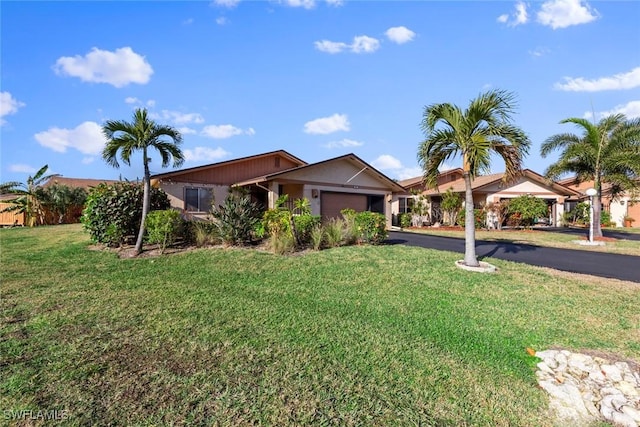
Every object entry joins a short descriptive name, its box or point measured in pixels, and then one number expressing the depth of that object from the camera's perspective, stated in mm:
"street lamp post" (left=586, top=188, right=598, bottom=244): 14902
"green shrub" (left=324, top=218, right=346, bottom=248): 11453
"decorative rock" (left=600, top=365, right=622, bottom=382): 3861
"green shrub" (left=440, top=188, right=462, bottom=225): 23797
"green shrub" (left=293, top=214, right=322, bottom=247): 11508
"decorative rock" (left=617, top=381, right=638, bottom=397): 3568
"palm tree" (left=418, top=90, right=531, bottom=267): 8633
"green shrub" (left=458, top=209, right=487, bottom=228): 23122
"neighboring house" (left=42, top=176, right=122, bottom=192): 36281
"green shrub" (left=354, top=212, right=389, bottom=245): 12125
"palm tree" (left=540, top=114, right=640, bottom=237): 16422
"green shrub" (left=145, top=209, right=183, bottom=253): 10617
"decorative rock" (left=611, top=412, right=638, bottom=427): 3127
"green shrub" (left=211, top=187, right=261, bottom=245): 11349
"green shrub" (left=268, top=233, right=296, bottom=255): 10391
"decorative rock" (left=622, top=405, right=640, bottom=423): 3189
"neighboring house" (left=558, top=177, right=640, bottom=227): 28609
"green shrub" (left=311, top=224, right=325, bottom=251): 10898
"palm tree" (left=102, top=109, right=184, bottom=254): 10281
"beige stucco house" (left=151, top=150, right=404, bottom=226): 16875
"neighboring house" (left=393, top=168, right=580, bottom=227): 25172
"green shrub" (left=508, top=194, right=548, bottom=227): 22047
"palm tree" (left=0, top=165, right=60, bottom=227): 22703
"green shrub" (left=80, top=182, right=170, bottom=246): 11391
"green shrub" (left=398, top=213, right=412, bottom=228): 24438
